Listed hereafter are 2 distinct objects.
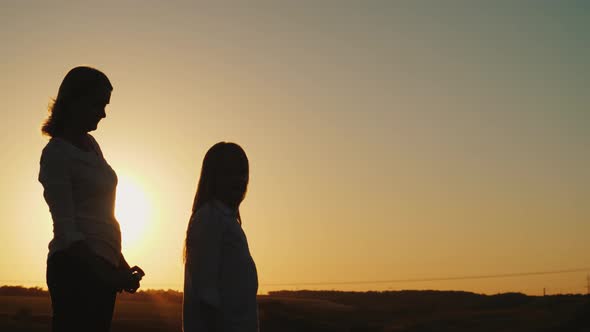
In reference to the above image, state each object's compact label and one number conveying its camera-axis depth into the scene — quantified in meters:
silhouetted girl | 4.57
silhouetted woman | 3.97
